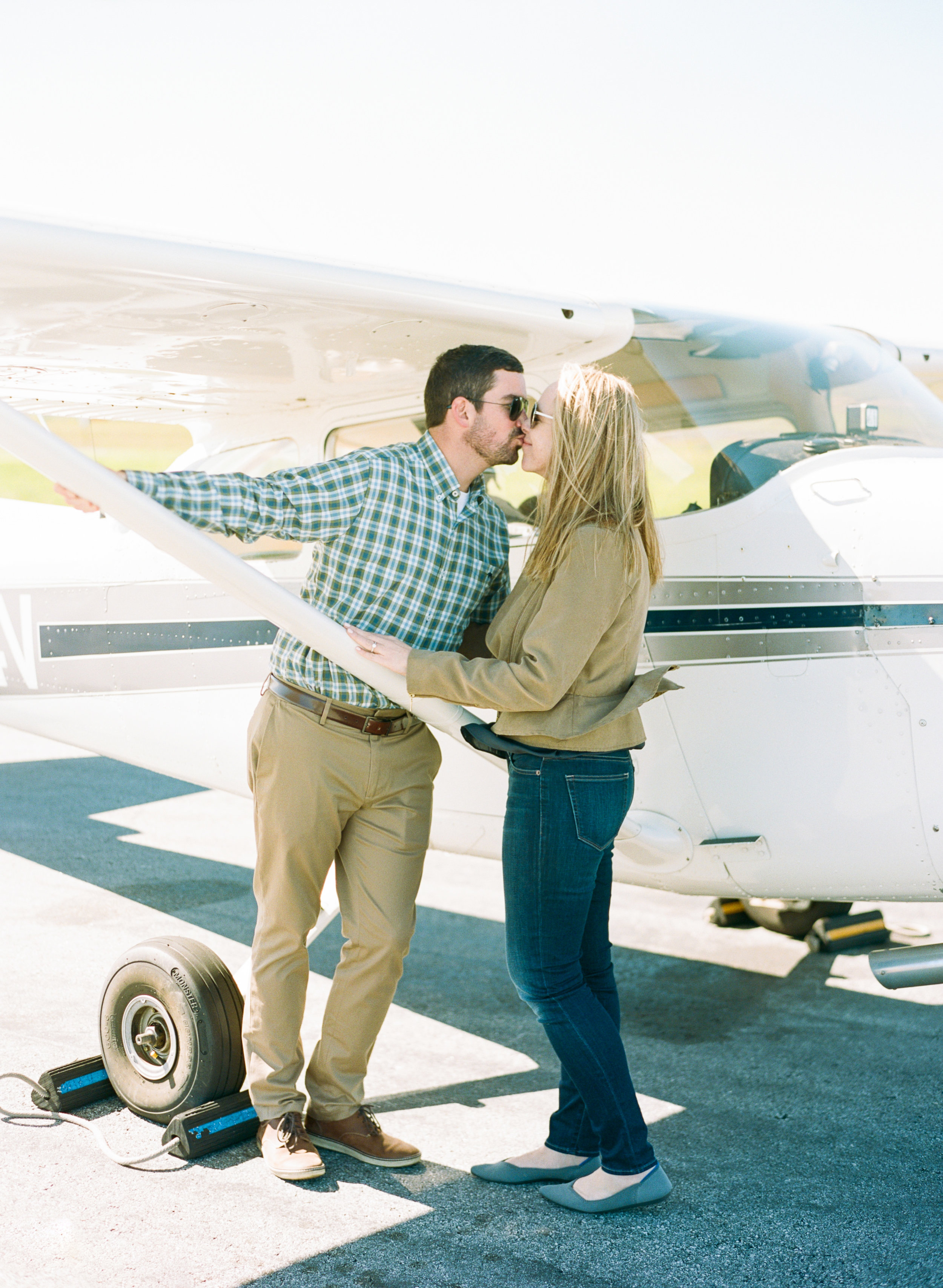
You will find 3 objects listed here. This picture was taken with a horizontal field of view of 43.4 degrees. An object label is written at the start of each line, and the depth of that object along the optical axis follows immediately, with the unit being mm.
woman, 2471
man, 2762
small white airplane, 2855
